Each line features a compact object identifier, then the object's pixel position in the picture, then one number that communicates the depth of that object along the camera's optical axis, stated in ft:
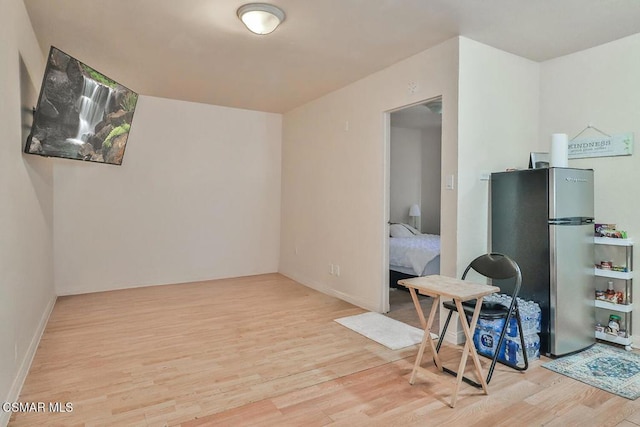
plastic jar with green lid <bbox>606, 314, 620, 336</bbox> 9.98
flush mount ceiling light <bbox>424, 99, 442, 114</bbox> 13.69
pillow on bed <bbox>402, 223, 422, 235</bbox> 19.33
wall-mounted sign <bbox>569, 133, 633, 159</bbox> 10.12
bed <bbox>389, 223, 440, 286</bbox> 14.70
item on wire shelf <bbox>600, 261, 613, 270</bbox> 10.21
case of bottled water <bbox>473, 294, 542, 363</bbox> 8.79
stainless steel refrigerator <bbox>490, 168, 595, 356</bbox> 9.21
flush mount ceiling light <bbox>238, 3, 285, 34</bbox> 8.52
